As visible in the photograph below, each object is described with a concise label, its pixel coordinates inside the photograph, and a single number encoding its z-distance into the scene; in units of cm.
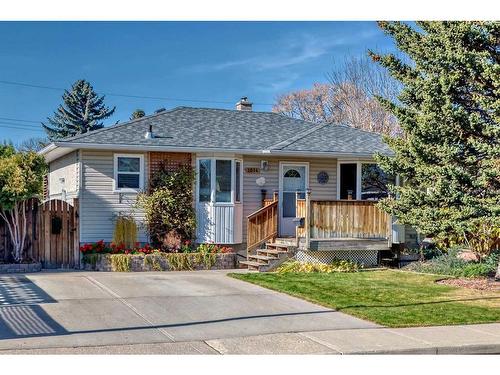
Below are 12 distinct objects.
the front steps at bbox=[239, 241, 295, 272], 1568
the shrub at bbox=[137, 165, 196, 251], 1652
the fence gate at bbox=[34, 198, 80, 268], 1547
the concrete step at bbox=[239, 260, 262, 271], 1577
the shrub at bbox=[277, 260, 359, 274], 1542
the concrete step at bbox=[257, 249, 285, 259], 1580
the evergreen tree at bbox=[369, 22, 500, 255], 1234
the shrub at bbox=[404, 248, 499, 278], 1434
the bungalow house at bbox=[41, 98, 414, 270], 1590
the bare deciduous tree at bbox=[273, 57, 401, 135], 3495
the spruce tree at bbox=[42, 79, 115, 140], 4459
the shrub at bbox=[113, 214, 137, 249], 1639
